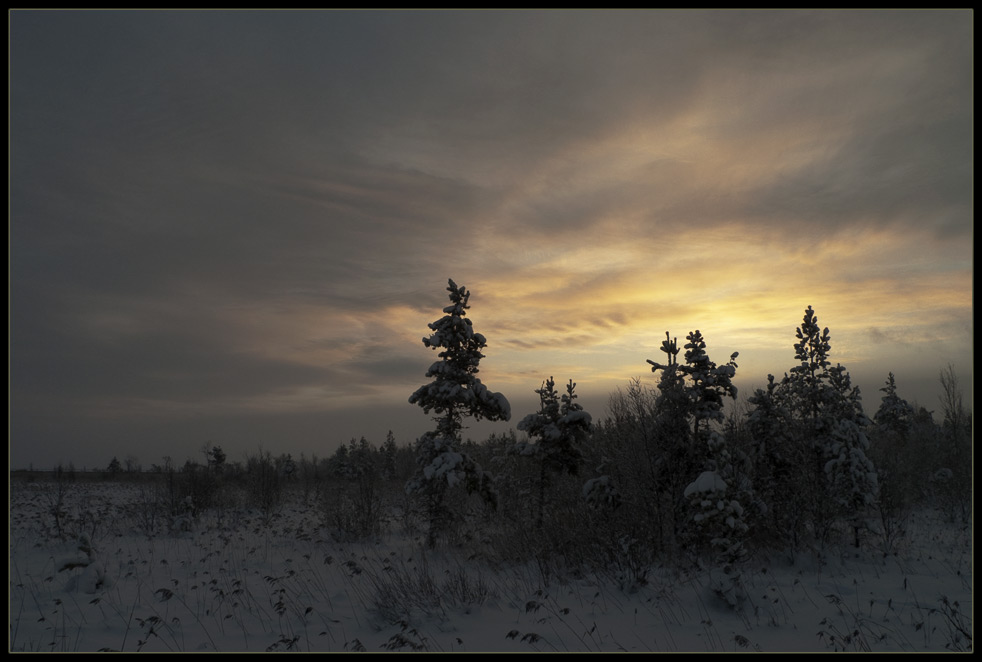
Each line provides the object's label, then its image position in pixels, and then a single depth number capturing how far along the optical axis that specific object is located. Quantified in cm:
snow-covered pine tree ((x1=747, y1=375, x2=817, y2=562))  1761
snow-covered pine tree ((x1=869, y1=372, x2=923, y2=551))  2016
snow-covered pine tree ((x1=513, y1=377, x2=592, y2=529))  2189
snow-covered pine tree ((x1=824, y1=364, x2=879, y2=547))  1820
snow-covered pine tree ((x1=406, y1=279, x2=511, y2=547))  2066
